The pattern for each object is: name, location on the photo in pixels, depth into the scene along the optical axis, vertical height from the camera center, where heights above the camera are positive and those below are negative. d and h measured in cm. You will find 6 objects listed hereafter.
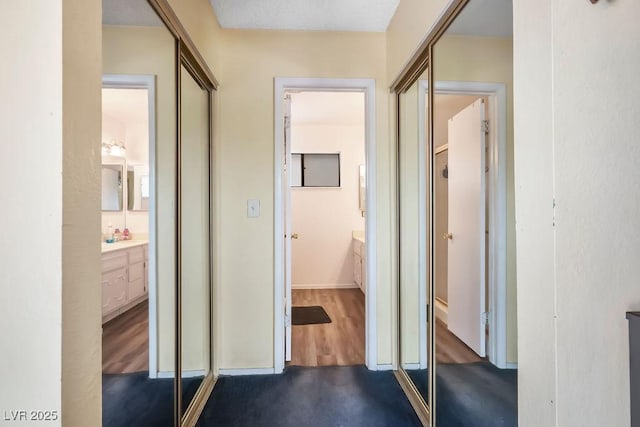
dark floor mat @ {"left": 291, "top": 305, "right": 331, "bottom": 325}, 310 -111
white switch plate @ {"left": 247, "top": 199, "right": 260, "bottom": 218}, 208 +5
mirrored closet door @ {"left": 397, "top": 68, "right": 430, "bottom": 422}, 169 -22
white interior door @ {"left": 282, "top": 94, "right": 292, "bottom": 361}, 219 -8
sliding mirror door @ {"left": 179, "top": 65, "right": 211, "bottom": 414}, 152 -11
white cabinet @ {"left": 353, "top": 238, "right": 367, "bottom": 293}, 385 -65
